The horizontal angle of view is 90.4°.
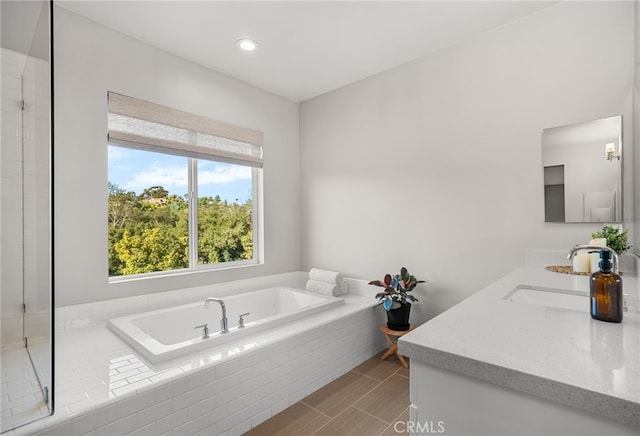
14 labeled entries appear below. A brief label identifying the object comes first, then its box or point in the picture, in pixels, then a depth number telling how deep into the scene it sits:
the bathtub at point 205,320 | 1.85
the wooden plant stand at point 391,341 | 2.62
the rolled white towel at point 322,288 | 3.10
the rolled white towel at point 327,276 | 3.13
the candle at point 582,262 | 1.75
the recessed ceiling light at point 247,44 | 2.57
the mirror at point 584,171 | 1.92
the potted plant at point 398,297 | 2.64
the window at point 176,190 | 2.55
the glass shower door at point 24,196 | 1.41
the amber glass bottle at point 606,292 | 0.91
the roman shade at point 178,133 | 2.47
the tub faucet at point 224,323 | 2.08
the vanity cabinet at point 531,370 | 0.59
